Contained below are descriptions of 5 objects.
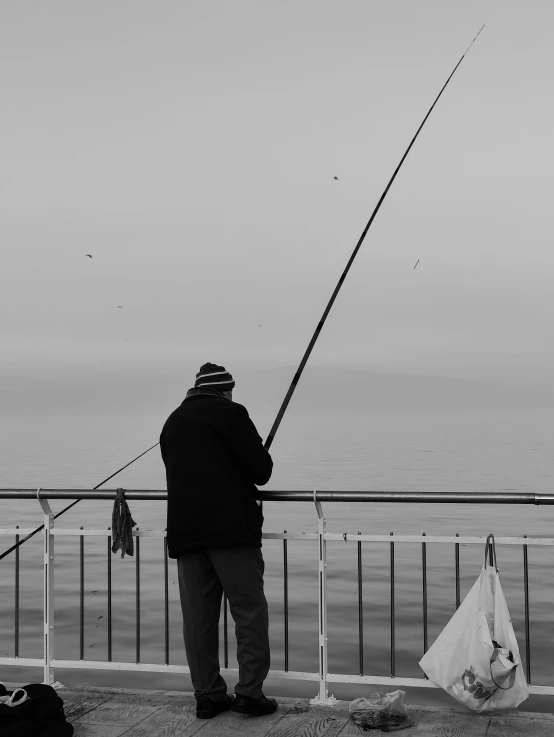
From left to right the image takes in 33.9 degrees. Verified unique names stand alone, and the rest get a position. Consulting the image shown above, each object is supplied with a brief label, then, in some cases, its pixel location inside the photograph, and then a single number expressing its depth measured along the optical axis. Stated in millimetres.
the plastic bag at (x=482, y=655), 3807
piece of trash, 3959
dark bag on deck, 3673
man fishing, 4066
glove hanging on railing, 4523
